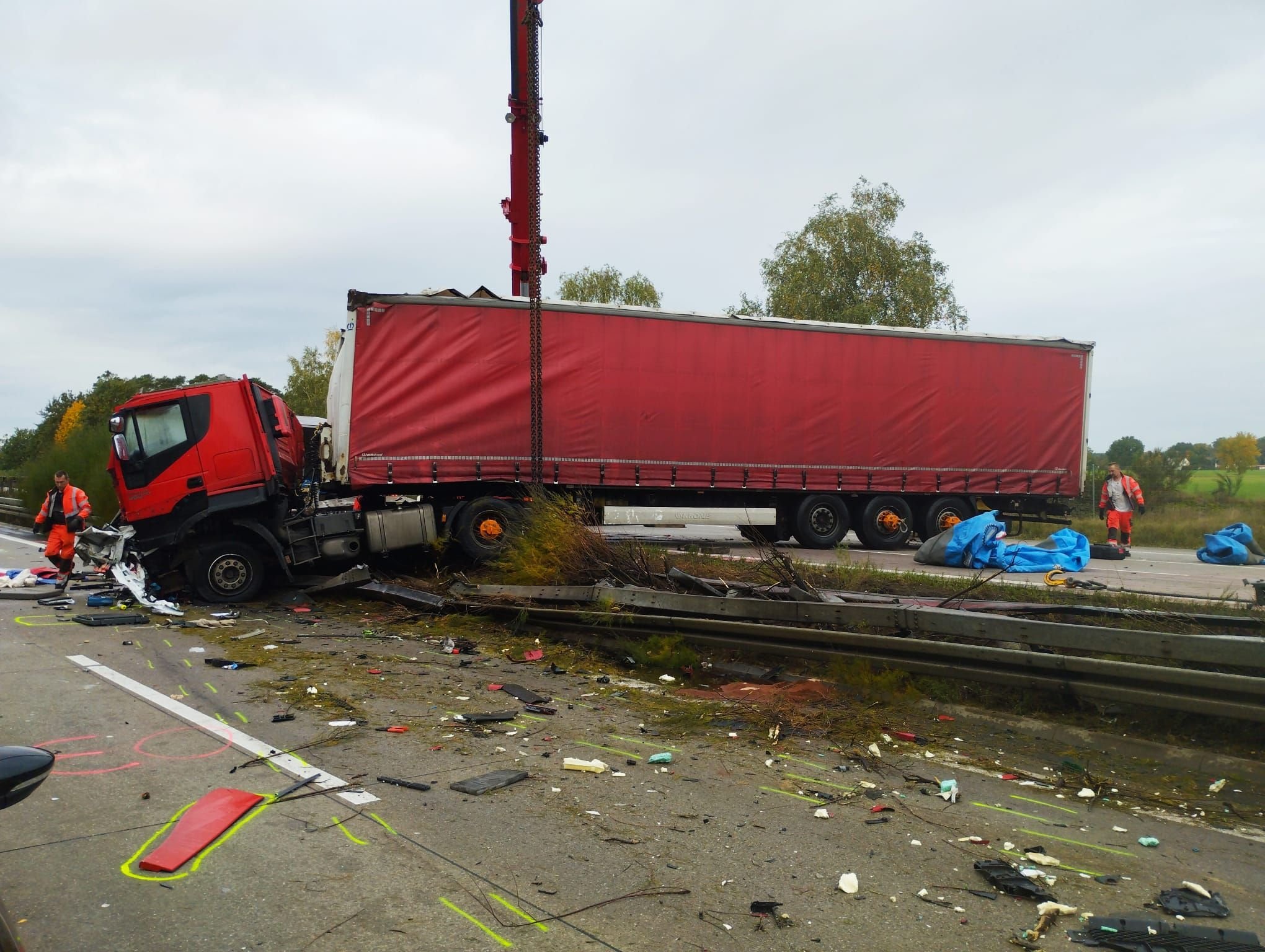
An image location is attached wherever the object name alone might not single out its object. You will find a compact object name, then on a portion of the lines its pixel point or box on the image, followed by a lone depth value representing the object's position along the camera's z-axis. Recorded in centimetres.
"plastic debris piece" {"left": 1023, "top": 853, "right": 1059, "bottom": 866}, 351
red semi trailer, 1070
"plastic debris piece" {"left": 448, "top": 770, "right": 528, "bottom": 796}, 431
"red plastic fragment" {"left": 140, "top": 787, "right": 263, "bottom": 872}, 350
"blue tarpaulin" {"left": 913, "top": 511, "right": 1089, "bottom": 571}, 1220
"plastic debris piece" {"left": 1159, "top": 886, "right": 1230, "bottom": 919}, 311
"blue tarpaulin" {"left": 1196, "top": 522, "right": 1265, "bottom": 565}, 1440
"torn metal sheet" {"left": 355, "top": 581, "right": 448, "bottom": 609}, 946
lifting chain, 1192
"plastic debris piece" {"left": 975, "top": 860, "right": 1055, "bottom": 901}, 324
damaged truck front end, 1048
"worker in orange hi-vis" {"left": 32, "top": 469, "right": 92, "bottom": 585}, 1268
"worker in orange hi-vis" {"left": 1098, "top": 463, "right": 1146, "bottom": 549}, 1583
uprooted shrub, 805
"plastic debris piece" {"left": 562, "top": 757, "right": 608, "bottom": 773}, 462
